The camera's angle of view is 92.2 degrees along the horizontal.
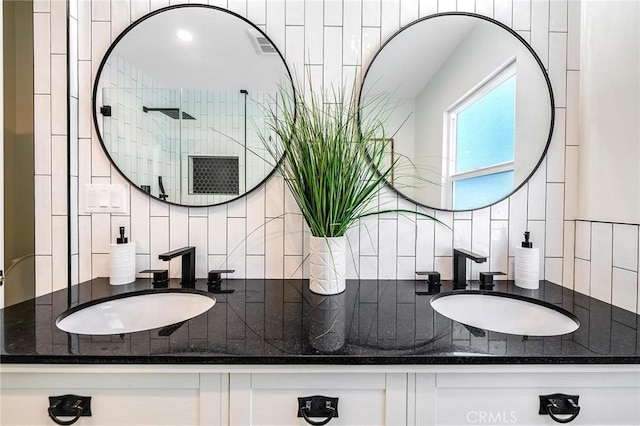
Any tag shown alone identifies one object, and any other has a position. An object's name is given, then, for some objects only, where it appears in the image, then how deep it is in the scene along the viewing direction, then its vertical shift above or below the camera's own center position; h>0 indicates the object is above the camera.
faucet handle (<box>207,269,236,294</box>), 1.14 -0.28
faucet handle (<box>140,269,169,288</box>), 1.14 -0.28
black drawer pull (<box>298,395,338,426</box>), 0.68 -0.45
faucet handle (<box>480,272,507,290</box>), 1.14 -0.28
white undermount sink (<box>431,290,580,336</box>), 1.00 -0.36
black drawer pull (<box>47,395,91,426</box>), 0.68 -0.45
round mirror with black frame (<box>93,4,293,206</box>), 1.19 +0.42
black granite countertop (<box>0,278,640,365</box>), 0.67 -0.32
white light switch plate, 1.21 +0.02
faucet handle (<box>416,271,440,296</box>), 1.15 -0.28
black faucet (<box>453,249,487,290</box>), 1.17 -0.24
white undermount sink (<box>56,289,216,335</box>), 0.98 -0.36
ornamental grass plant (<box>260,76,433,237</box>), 1.02 +0.19
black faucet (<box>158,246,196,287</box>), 1.17 -0.25
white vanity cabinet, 0.69 -0.42
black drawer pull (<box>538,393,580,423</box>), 0.69 -0.44
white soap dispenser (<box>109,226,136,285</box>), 1.13 -0.22
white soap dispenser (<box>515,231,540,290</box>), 1.15 -0.22
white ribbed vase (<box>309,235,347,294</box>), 1.05 -0.20
